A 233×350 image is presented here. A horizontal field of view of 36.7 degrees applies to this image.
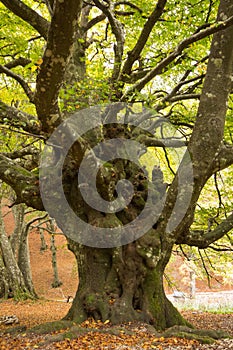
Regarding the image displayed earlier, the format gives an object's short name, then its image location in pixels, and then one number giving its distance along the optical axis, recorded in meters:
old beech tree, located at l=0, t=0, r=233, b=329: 6.11
